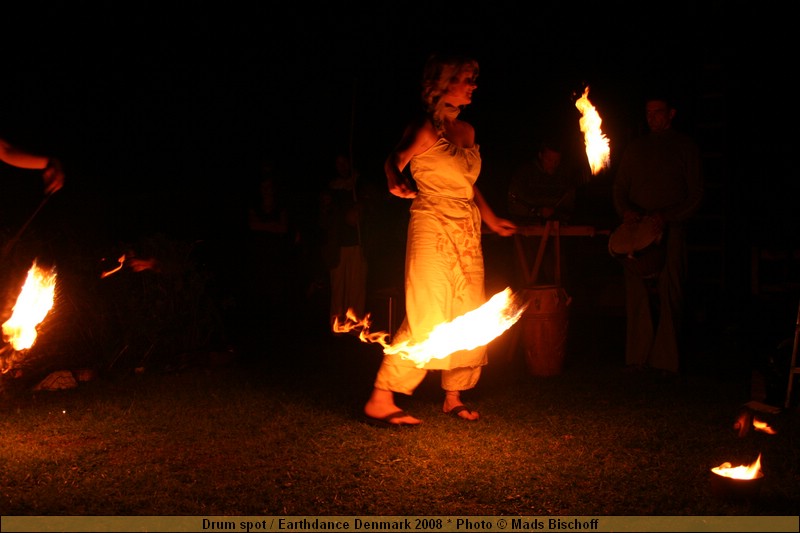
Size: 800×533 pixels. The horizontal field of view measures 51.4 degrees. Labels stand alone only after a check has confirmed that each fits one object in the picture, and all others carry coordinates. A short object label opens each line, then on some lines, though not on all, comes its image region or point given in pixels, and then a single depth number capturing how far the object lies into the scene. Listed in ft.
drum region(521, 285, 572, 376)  24.08
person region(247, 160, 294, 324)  33.91
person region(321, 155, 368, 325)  32.24
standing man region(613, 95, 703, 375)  23.86
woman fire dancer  18.01
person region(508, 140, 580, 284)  27.66
